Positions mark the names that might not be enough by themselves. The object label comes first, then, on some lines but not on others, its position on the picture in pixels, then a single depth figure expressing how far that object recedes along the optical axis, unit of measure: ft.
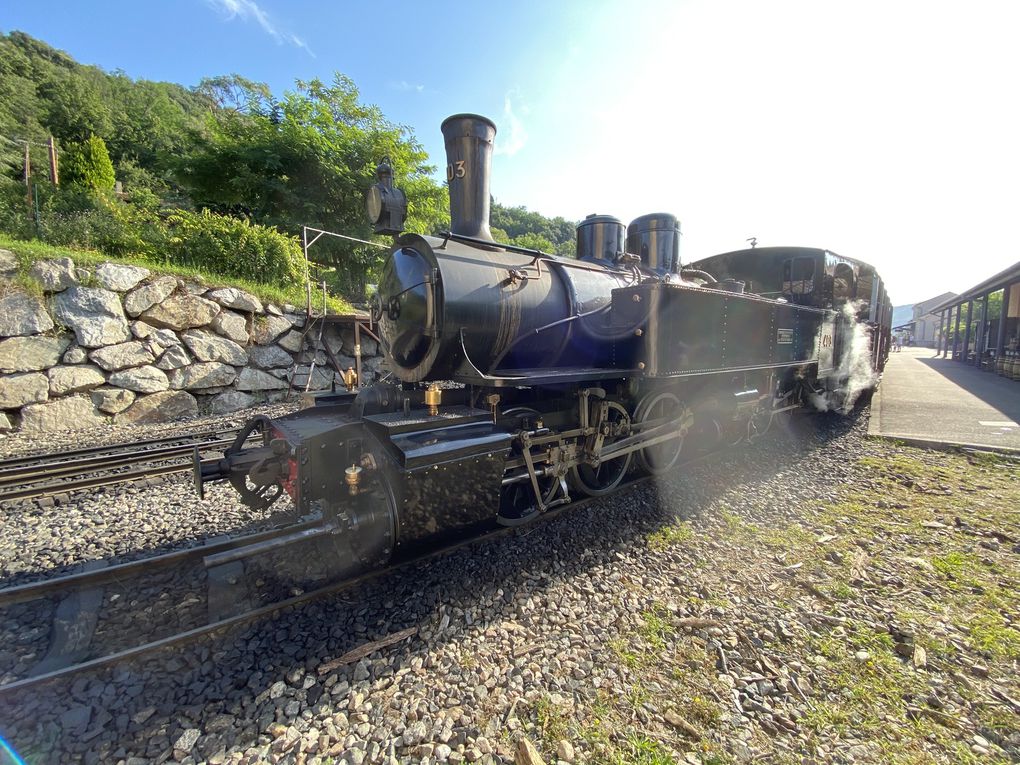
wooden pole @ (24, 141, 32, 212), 39.06
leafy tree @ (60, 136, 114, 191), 67.87
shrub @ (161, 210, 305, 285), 31.48
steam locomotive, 9.20
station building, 54.54
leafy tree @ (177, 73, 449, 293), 43.96
